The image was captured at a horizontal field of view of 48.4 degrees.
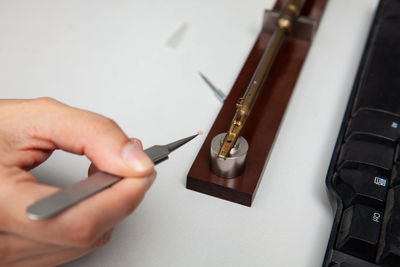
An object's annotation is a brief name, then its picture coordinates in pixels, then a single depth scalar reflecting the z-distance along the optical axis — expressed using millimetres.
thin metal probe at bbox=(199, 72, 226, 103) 559
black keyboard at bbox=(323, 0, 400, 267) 386
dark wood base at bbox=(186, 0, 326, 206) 454
